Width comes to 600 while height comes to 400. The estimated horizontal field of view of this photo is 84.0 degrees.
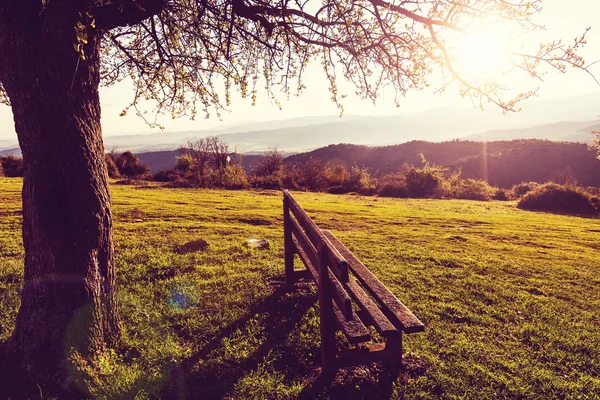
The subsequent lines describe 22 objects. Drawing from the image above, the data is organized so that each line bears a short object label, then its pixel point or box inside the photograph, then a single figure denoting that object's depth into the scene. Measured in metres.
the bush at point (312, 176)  30.84
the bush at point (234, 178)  27.14
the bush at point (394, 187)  28.67
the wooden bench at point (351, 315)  3.40
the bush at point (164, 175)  33.31
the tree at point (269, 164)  34.03
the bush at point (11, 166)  30.78
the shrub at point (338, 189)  29.78
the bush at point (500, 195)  29.51
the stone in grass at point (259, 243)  9.11
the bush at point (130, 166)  38.84
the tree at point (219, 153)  33.75
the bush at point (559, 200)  22.50
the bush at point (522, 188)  31.98
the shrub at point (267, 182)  28.52
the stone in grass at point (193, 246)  8.46
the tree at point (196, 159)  29.88
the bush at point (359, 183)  29.70
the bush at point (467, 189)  28.84
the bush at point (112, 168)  35.39
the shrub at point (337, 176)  31.95
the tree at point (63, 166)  3.43
